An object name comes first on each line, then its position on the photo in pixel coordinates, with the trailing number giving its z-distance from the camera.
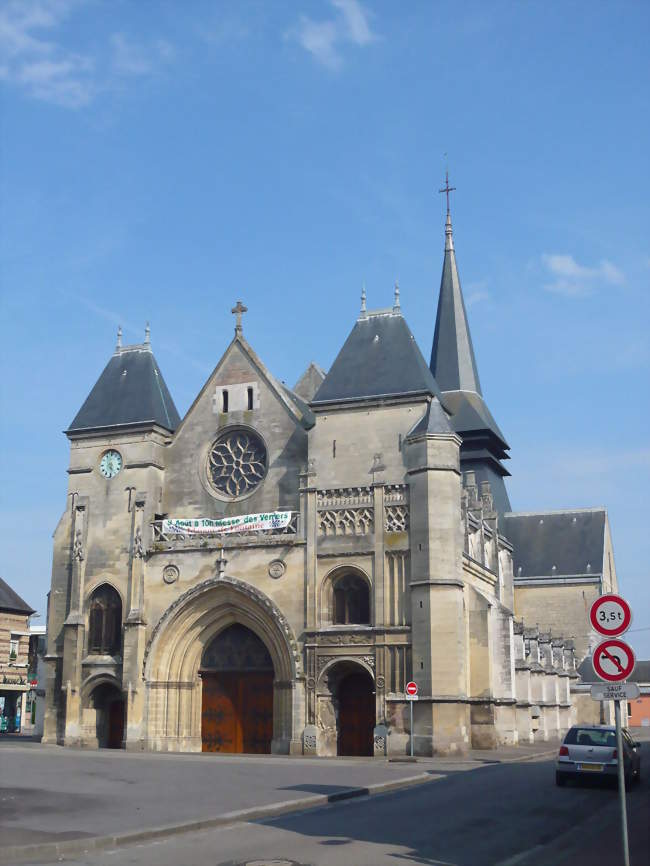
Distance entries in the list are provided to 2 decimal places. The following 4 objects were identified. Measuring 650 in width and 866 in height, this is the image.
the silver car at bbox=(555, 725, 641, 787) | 19.77
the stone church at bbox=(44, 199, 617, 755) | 33.16
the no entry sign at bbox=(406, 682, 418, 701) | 30.80
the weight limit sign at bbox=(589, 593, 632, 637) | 9.59
